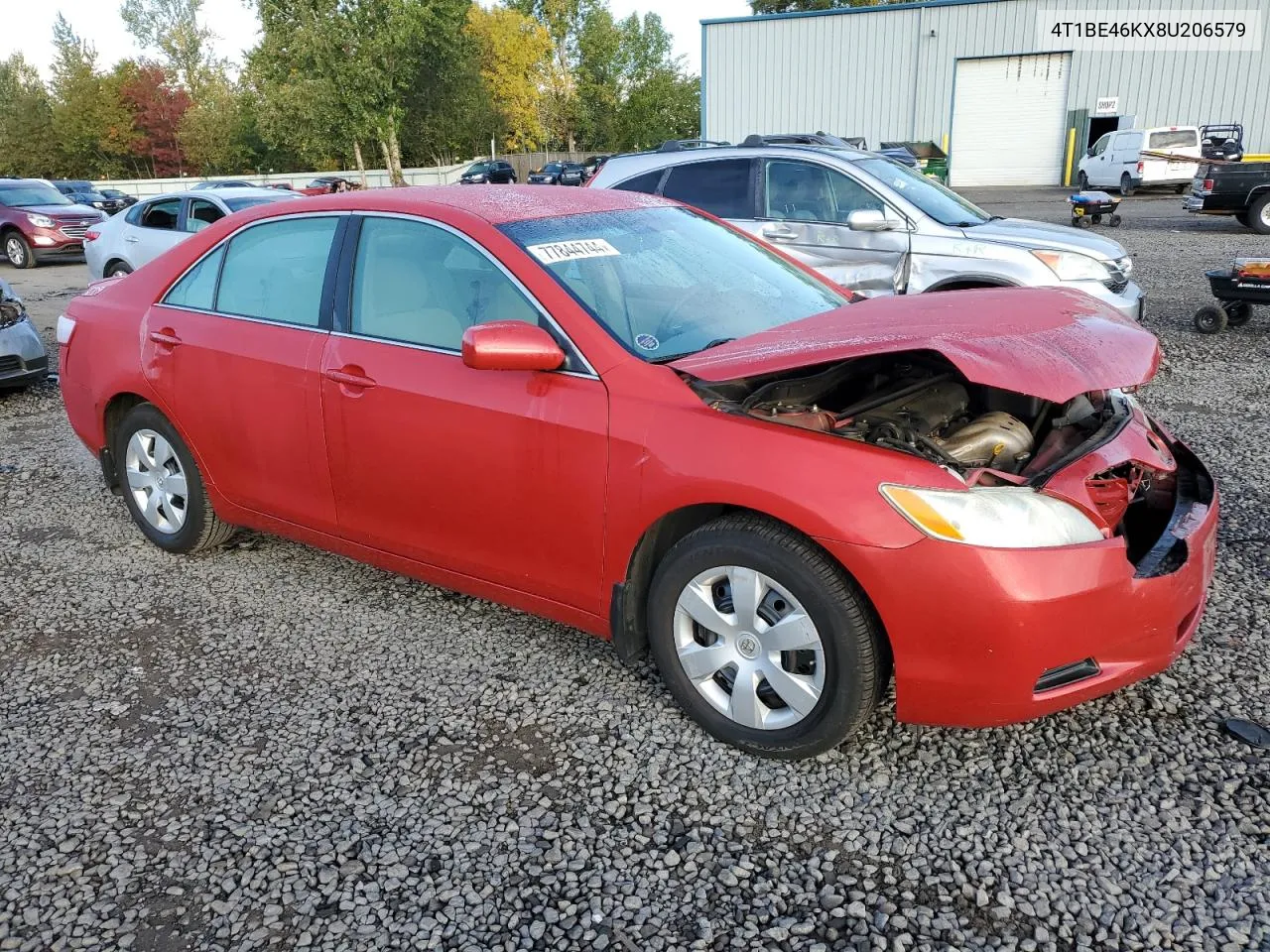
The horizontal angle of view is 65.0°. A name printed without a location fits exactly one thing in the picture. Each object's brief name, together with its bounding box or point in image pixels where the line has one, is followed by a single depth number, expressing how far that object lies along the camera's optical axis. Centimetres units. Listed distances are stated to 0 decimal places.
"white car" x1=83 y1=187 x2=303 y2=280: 1100
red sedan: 259
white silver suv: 722
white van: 2566
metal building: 3225
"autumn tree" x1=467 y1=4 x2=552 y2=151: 6306
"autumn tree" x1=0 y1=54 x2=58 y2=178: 5853
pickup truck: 1675
